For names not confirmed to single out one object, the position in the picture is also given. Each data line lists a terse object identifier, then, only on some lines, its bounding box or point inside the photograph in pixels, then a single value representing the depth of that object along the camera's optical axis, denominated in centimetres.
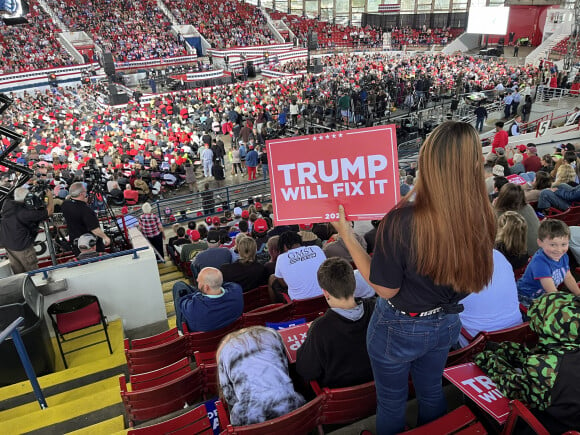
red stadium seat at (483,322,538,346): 246
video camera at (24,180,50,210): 472
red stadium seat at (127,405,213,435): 209
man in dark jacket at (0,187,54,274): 472
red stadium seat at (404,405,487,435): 184
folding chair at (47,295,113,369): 387
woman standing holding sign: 140
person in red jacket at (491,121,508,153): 941
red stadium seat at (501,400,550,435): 166
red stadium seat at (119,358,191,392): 283
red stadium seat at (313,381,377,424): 203
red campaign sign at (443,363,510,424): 188
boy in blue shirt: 274
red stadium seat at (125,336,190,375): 312
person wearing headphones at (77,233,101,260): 500
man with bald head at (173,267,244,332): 308
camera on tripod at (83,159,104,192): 1008
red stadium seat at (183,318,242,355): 313
